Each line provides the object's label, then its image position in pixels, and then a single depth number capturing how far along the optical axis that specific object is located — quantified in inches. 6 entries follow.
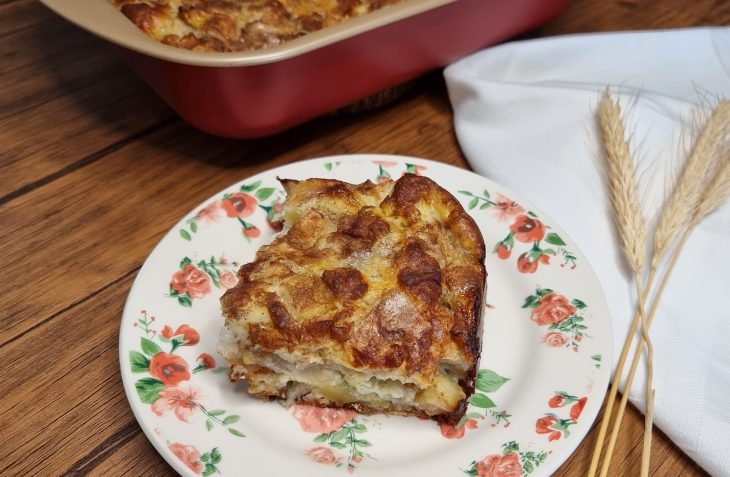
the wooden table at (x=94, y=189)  9.7
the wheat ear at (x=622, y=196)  10.5
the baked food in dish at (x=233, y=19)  12.8
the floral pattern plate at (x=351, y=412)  8.6
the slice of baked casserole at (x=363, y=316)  8.7
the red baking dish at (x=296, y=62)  11.6
